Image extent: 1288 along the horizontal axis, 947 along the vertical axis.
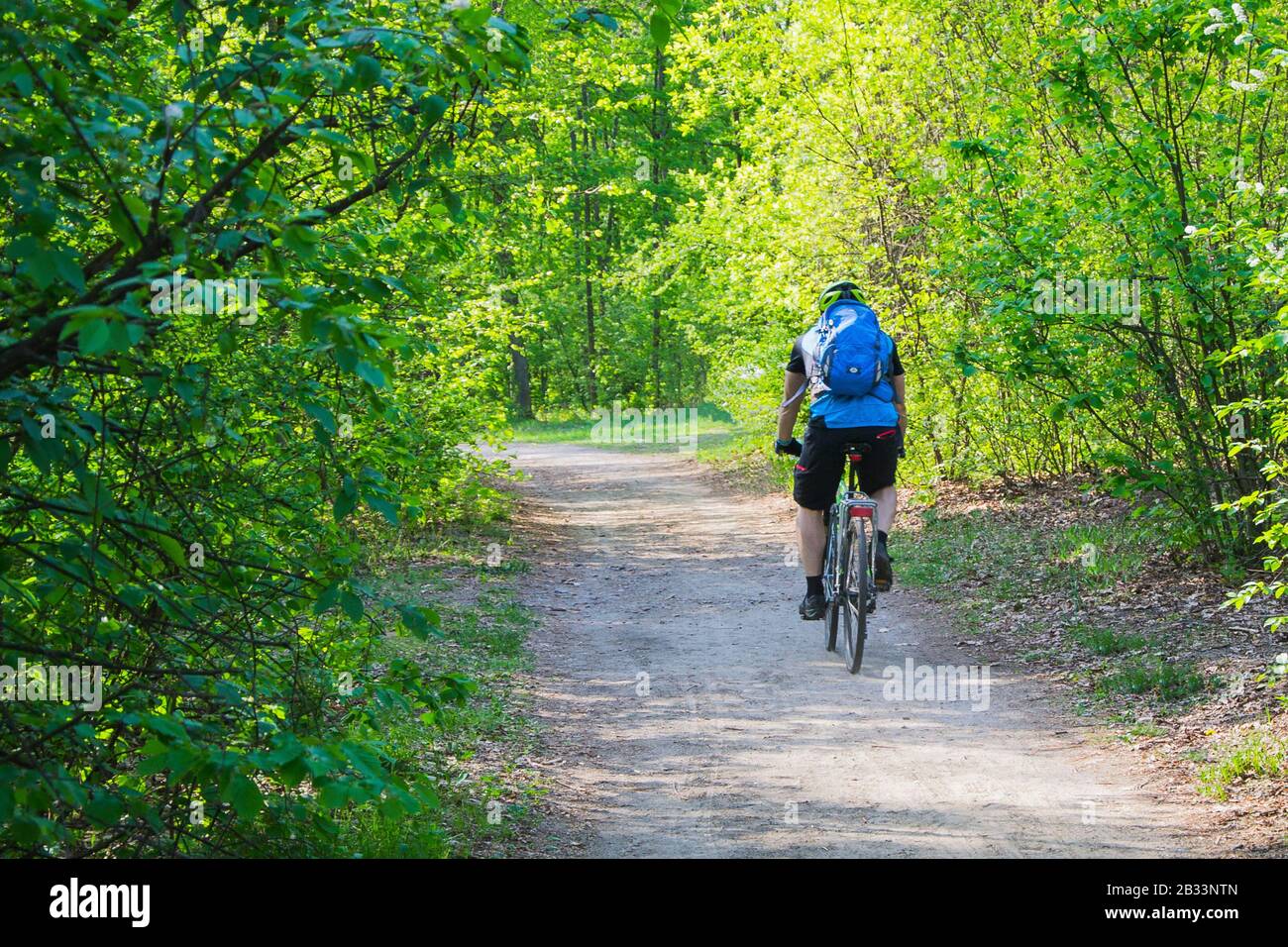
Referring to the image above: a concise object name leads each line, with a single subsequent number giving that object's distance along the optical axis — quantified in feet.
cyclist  54.34
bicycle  53.57
